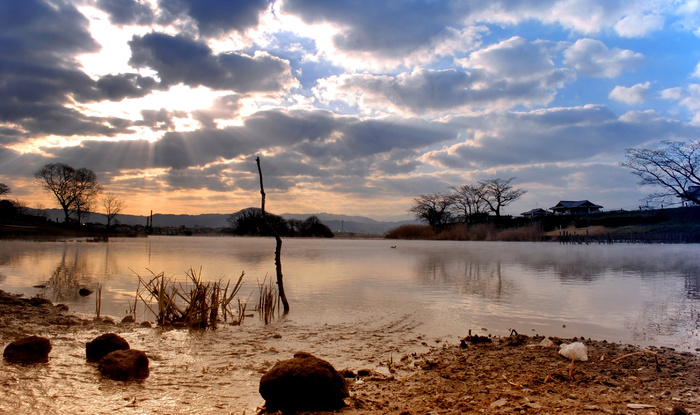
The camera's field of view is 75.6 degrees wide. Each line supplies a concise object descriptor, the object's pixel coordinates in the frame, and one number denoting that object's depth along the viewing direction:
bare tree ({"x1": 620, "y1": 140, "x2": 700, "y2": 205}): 26.42
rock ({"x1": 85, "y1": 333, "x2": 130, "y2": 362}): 5.14
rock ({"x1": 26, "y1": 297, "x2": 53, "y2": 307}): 8.62
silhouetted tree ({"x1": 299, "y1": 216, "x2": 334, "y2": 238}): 79.19
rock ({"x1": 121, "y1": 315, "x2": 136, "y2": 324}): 7.61
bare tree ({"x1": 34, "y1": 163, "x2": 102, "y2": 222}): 58.84
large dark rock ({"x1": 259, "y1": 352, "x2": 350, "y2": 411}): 3.68
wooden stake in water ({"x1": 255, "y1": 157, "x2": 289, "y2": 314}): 9.25
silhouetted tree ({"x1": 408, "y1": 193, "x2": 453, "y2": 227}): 77.25
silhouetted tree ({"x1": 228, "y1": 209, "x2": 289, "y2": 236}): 78.19
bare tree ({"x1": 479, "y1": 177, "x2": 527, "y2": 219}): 76.56
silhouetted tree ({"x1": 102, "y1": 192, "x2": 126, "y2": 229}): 72.89
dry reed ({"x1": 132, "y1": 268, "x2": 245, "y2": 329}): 7.54
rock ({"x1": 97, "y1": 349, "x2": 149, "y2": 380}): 4.51
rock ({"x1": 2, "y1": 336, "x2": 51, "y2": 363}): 4.82
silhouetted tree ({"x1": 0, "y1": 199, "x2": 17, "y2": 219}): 55.68
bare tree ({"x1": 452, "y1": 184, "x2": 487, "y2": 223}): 77.88
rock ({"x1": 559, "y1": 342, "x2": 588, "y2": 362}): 5.07
